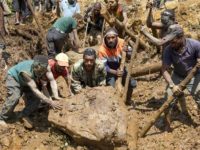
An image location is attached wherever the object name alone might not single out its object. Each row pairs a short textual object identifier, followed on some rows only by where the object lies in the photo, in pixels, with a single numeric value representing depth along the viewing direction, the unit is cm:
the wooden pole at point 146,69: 1053
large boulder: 755
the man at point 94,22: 1218
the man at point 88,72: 786
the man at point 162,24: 794
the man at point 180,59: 754
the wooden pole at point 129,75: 871
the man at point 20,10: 1528
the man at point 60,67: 817
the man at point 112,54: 849
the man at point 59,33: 1114
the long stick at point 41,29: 1279
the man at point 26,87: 785
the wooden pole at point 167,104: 756
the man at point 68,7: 1324
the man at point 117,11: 1102
